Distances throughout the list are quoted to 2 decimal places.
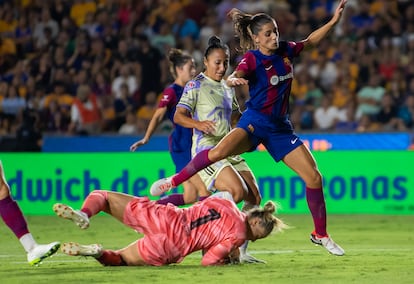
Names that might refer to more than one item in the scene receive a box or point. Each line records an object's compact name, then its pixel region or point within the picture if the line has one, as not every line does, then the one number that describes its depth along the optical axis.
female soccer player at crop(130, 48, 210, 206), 24.84
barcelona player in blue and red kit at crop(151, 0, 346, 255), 19.97
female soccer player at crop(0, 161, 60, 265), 18.16
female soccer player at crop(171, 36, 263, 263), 21.37
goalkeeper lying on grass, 17.98
